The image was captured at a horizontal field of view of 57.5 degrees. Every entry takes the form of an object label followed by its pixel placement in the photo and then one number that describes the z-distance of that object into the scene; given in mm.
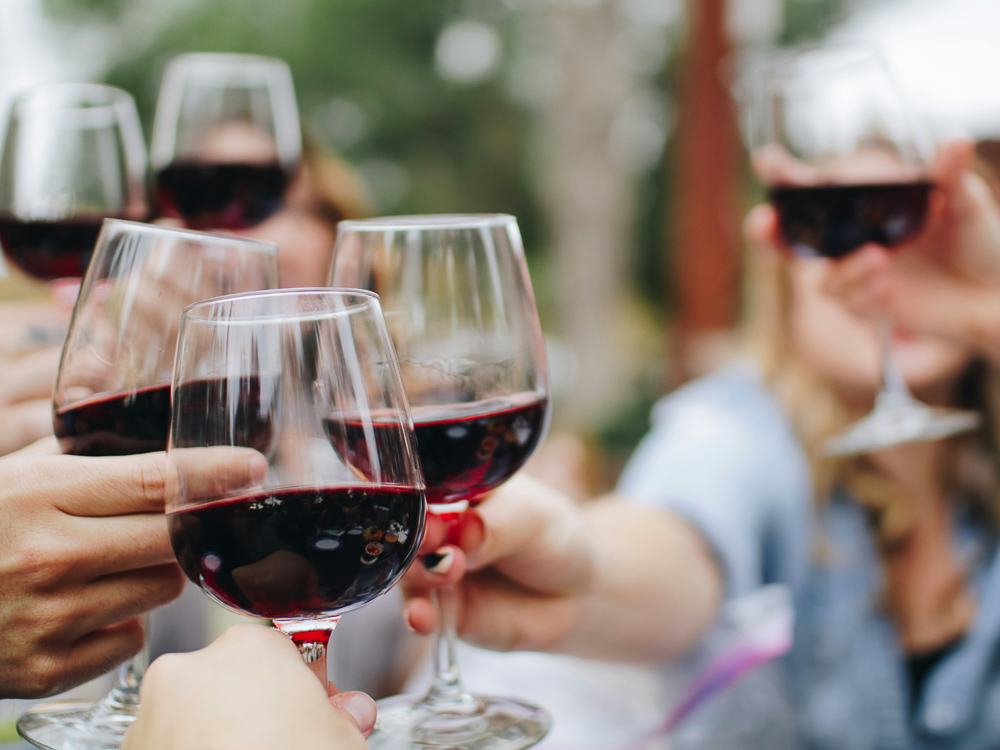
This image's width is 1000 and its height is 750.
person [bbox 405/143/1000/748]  1521
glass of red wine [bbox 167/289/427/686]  669
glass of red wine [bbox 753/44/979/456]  1426
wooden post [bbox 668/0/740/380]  5086
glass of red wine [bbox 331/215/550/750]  871
